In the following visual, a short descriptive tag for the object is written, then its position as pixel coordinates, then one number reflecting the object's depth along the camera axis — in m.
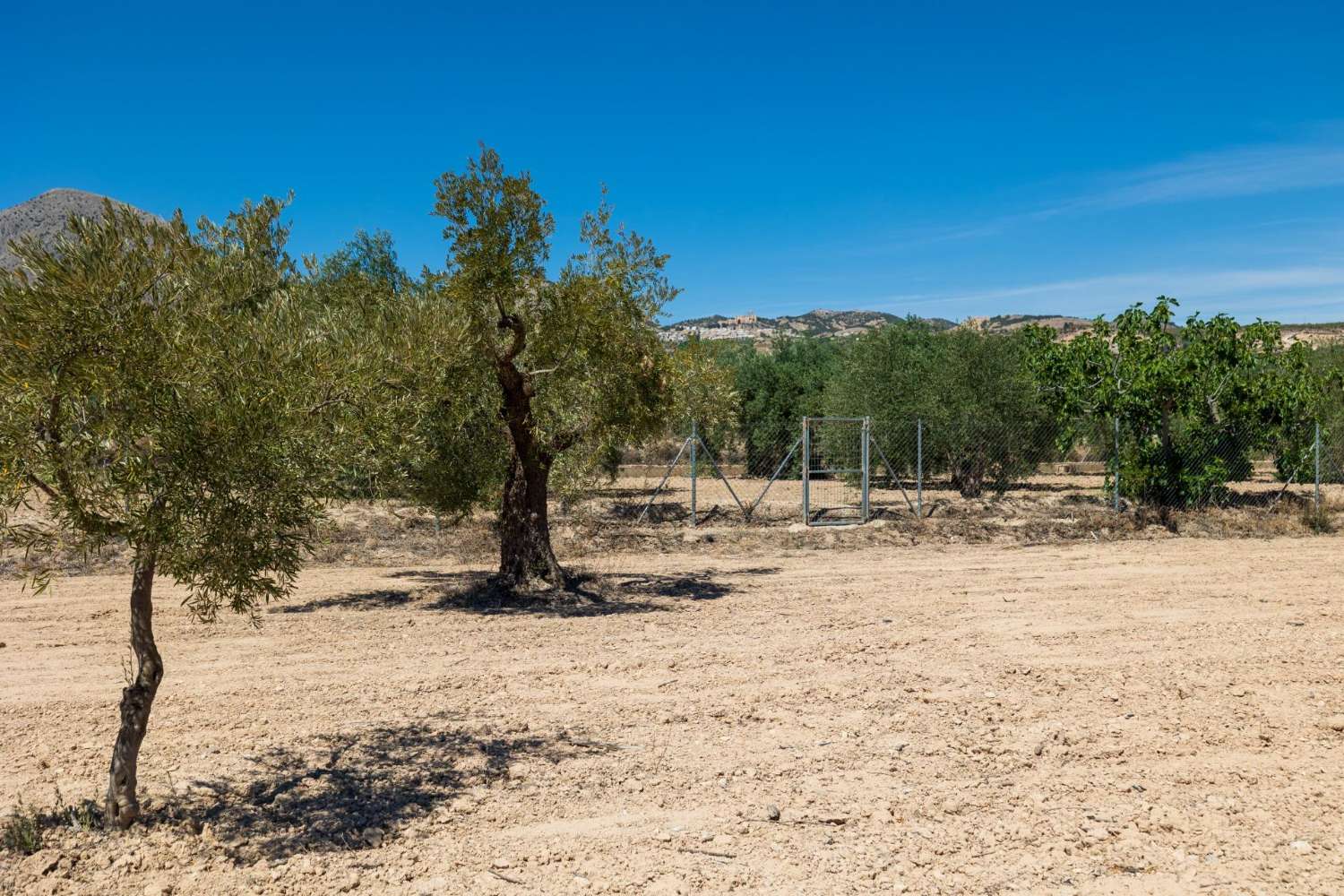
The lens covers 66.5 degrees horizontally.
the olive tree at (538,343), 11.81
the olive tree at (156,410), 4.34
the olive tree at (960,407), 24.84
